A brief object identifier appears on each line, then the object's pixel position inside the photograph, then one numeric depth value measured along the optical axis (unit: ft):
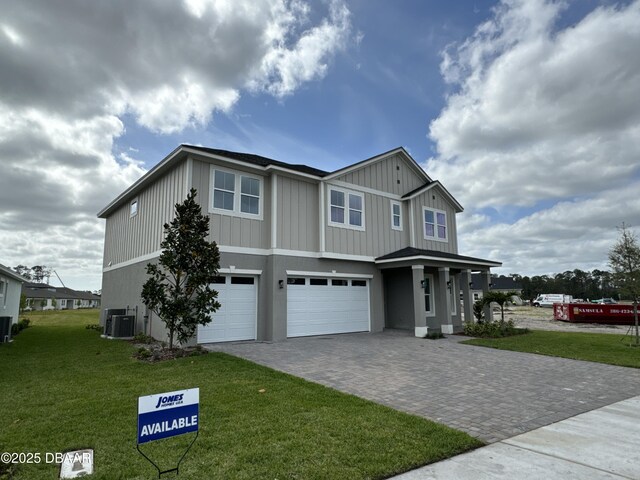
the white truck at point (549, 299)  176.86
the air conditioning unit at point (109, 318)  46.60
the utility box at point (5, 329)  42.60
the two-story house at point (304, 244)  39.40
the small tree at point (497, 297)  50.49
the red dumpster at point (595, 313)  77.05
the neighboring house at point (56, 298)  180.75
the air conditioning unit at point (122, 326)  44.62
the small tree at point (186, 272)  31.30
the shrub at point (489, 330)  48.21
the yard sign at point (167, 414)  9.37
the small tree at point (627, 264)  41.93
